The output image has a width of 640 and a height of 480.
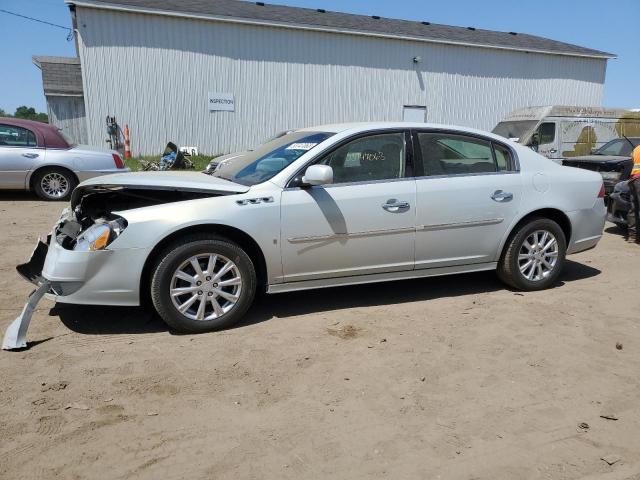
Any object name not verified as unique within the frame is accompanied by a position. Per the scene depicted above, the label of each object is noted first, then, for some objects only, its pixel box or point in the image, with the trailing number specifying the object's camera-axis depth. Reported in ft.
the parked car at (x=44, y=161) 32.09
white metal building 56.03
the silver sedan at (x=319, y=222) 13.10
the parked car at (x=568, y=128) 47.44
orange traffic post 57.06
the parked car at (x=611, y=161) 32.96
